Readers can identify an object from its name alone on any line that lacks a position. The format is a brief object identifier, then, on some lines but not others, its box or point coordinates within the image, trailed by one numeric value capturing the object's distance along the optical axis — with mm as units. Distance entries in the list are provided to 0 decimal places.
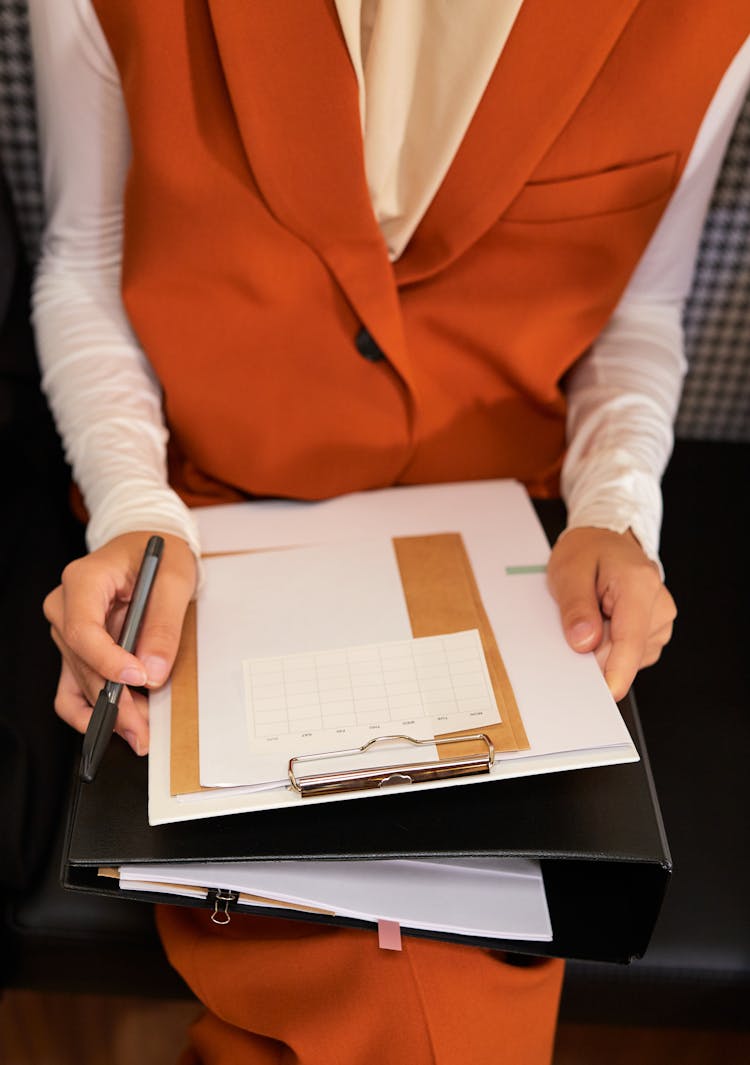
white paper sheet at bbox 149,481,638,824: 613
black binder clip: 646
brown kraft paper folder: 618
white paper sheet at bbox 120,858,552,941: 639
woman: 717
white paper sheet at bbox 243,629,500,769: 625
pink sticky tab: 673
